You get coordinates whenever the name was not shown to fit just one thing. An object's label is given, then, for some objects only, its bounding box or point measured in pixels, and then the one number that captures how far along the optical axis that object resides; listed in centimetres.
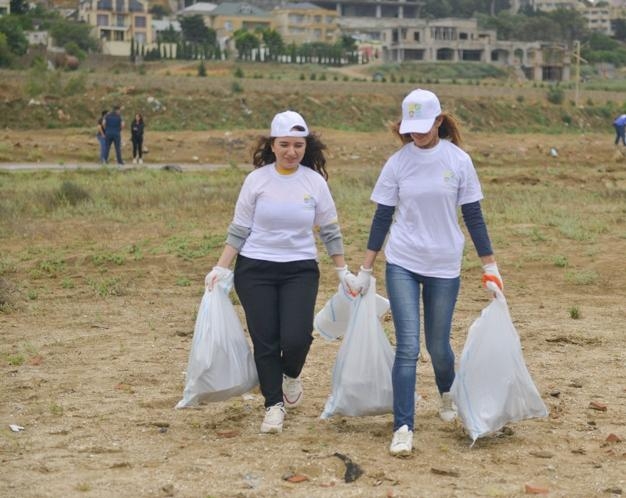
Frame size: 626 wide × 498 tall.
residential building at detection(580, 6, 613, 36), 18675
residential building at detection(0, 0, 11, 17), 11085
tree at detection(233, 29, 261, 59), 11038
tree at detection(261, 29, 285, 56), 11244
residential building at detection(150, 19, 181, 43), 12579
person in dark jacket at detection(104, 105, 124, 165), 3066
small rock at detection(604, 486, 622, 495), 625
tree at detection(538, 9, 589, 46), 15525
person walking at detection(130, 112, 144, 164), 3198
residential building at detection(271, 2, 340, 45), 14188
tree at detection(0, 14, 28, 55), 7456
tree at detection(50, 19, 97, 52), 10181
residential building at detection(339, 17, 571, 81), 13500
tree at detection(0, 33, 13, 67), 6322
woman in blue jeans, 694
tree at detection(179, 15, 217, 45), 12619
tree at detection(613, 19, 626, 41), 18138
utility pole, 6768
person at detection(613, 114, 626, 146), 4074
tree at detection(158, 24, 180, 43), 11662
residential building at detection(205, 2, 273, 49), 14358
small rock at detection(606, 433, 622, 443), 714
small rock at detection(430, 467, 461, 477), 652
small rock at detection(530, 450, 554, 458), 689
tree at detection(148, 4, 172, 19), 15425
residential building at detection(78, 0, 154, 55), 11906
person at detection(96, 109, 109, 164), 3127
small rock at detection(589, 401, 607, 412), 793
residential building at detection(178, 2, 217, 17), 14812
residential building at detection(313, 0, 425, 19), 16775
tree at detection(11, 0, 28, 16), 11535
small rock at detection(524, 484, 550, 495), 621
